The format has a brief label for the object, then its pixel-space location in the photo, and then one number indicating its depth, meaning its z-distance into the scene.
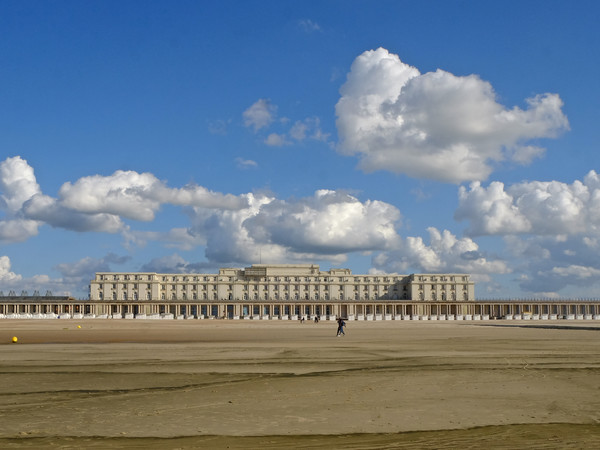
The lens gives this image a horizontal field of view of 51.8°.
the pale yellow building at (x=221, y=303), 181.75
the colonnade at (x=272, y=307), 181.25
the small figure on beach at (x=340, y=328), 51.78
